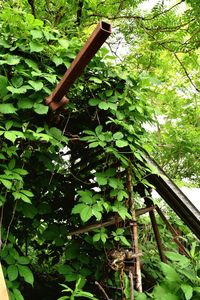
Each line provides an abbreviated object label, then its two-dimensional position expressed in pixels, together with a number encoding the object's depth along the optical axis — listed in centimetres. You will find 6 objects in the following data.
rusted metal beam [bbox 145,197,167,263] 324
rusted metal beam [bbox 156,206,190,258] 319
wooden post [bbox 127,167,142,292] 237
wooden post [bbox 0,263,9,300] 118
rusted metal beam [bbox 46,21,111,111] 169
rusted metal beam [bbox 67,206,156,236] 251
